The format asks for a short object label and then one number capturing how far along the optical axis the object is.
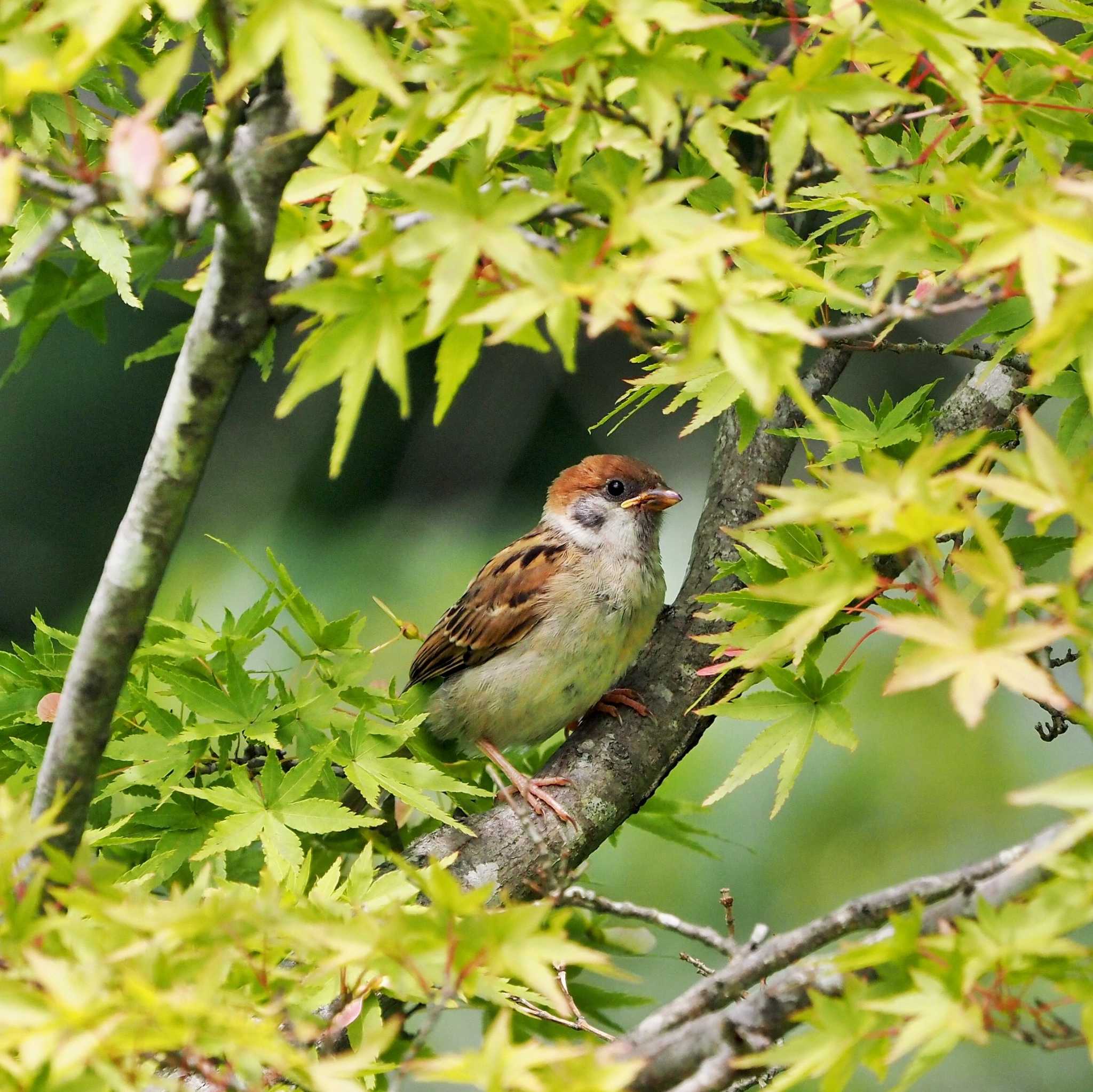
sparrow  7.18
